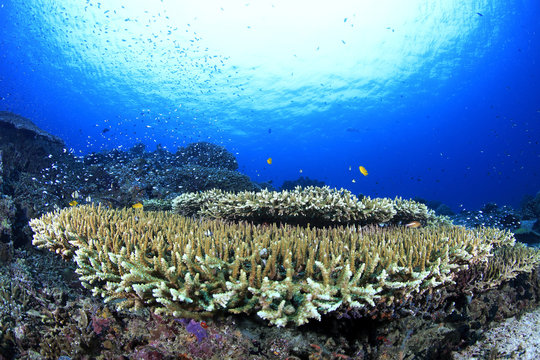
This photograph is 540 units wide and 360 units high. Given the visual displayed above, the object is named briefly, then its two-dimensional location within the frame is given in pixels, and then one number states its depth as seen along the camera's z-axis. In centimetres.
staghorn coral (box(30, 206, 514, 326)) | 236
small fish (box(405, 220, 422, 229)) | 571
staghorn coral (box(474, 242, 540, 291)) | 411
